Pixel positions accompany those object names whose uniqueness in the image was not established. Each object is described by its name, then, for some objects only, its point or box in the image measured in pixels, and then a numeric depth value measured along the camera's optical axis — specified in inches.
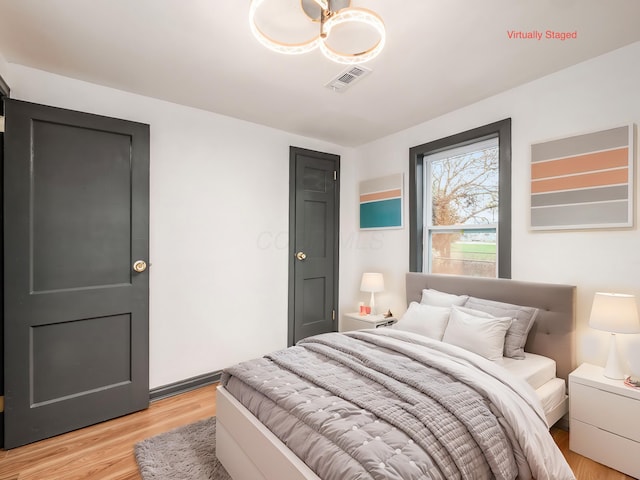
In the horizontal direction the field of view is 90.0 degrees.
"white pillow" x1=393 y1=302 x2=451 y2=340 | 95.9
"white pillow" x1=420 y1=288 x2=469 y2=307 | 105.2
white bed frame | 54.9
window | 105.2
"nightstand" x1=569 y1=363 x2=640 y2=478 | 69.5
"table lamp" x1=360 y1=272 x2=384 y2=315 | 138.4
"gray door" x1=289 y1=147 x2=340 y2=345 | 141.0
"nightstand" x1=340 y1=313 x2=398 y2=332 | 133.9
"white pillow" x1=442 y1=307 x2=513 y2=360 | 83.9
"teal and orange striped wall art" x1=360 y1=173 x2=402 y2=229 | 139.7
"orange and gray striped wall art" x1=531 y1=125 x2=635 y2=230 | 80.5
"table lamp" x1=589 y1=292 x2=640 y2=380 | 71.7
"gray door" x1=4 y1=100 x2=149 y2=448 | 82.1
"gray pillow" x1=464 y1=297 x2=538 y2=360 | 87.9
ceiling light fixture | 58.5
